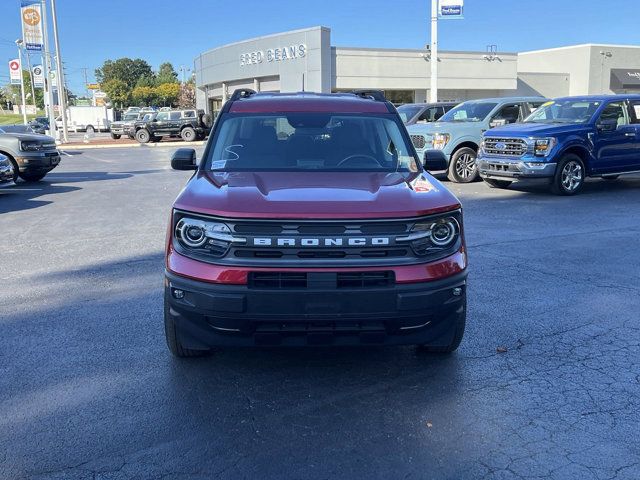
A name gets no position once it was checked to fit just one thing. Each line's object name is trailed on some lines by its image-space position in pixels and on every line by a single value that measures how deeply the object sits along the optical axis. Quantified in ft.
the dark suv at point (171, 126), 120.06
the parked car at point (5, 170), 41.06
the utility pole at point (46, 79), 107.86
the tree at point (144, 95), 343.87
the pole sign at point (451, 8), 78.59
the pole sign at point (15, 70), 172.76
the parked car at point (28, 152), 47.73
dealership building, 132.87
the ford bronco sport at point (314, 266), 11.27
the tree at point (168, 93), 337.72
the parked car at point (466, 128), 45.06
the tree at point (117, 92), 345.10
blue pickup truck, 38.24
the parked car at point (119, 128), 144.46
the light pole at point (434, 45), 80.89
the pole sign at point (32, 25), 104.27
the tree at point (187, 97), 276.37
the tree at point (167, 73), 447.67
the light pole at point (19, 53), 184.85
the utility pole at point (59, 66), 124.67
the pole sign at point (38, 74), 151.16
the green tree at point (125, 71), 416.75
